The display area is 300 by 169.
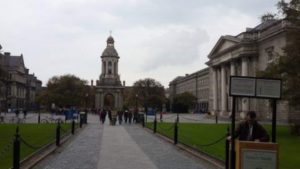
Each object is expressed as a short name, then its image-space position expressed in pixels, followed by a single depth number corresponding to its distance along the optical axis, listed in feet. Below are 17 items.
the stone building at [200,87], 307.17
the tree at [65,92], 254.87
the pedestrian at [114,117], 108.79
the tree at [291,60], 70.68
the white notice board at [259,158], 24.19
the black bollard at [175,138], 55.28
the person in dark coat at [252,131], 25.26
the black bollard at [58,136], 51.13
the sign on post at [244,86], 25.99
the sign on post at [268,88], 26.16
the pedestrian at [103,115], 117.26
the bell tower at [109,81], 286.56
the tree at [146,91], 315.31
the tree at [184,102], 284.52
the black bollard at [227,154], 30.88
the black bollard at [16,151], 28.36
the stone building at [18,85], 315.06
